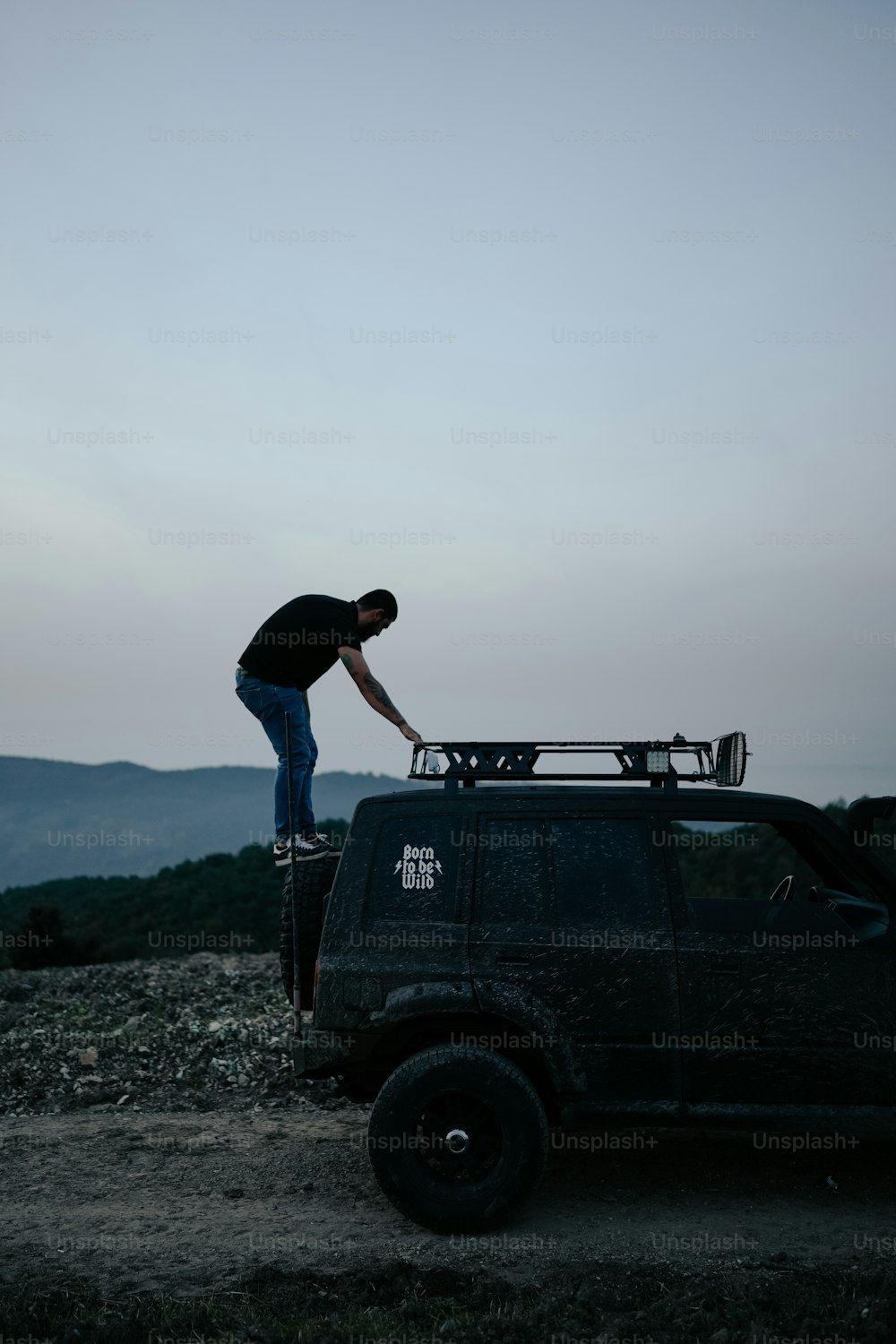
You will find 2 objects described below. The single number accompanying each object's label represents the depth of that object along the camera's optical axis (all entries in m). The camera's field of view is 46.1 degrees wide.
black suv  5.31
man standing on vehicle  7.20
